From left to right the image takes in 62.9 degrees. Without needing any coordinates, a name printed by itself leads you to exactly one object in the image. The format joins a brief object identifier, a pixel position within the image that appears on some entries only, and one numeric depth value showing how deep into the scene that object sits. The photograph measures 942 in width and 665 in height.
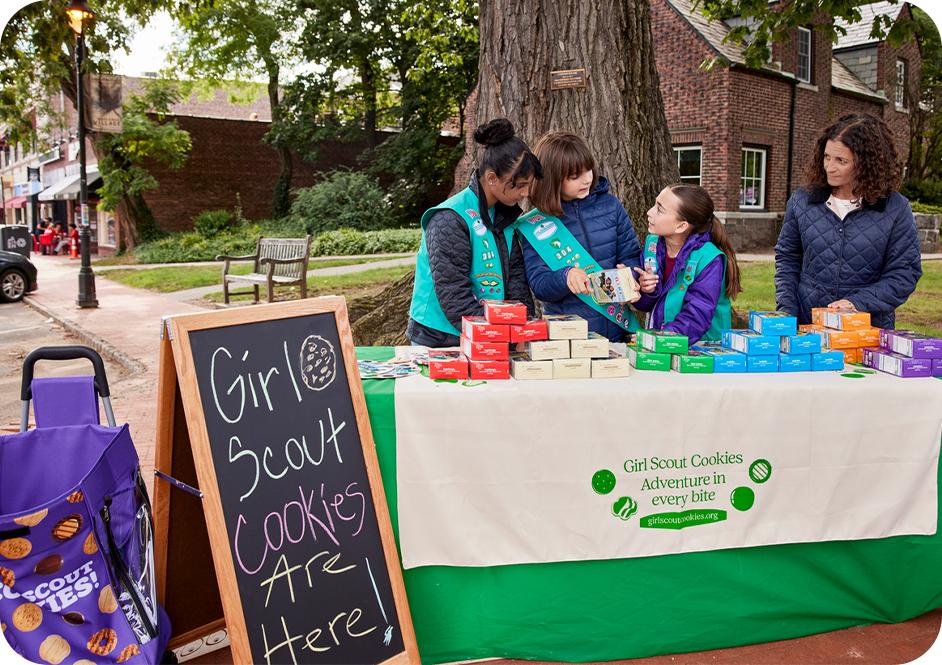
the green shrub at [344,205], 26.47
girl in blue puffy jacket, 3.33
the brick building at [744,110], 20.36
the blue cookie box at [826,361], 3.13
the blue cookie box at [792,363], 3.11
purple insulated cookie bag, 2.31
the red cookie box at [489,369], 2.90
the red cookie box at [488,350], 2.91
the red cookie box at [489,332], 2.91
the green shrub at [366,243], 22.55
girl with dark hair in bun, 3.16
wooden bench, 11.86
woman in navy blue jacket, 3.59
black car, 15.92
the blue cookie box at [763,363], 3.10
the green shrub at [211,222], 27.89
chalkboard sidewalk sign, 2.34
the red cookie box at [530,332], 2.93
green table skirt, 2.84
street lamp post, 13.58
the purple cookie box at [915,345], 3.04
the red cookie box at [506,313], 2.91
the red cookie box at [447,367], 2.89
